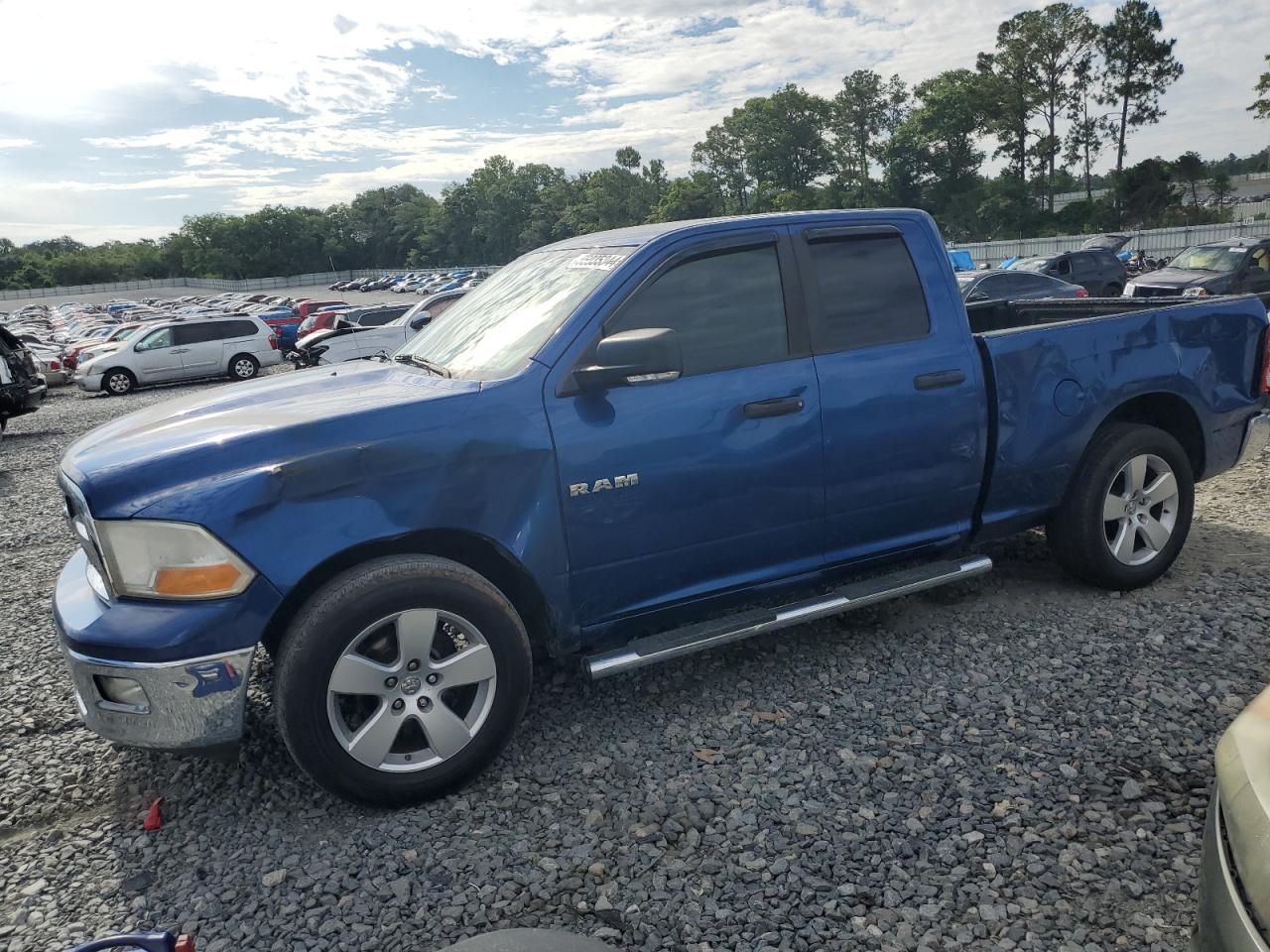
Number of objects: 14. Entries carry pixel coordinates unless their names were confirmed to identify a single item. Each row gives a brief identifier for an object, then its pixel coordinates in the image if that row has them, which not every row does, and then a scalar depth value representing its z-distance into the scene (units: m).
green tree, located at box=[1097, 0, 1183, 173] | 62.25
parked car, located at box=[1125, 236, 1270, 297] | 17.64
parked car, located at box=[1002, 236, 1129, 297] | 22.41
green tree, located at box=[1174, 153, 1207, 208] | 58.50
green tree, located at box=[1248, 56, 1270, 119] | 48.47
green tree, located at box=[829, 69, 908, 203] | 94.88
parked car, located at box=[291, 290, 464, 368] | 17.92
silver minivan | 20.89
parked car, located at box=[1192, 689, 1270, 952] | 1.49
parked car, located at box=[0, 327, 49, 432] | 13.20
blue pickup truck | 2.79
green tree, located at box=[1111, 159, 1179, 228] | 57.62
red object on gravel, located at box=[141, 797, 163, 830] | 3.06
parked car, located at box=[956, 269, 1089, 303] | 17.36
